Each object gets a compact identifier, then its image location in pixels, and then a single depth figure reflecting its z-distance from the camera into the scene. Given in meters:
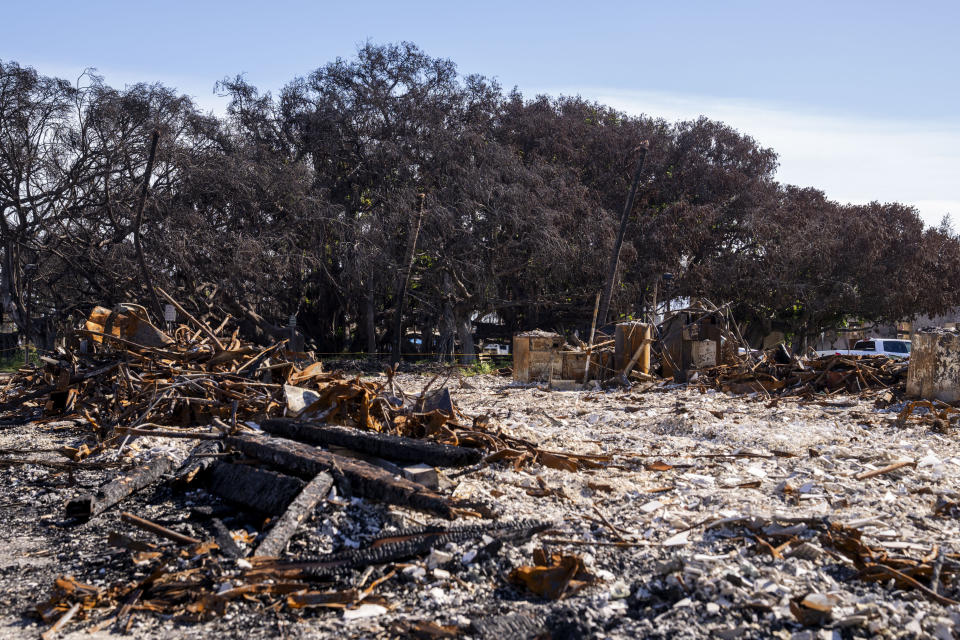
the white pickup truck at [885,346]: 26.80
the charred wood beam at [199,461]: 5.72
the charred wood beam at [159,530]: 4.38
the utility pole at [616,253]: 20.70
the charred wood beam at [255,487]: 4.91
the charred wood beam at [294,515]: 4.20
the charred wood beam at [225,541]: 4.20
